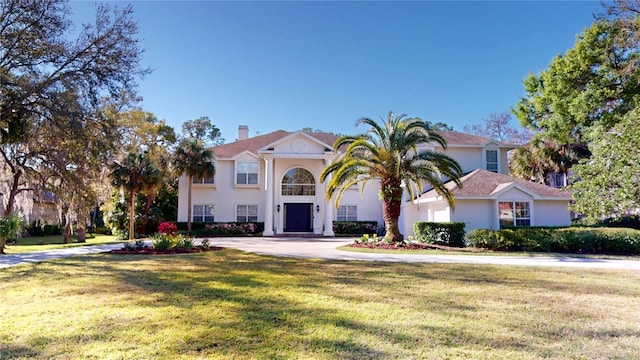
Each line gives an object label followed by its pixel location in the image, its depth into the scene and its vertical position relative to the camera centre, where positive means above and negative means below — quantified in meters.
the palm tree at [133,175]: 23.52 +2.22
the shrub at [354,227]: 28.19 -1.54
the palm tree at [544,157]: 25.58 +3.58
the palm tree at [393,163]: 17.17 +2.14
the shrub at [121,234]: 25.02 -1.76
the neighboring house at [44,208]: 17.02 +0.05
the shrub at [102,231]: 34.70 -2.16
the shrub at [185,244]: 14.38 -1.43
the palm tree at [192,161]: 27.22 +3.56
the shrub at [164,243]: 13.97 -1.34
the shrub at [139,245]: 14.64 -1.49
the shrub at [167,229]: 14.99 -0.86
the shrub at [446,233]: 17.69 -1.31
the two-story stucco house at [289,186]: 27.05 +1.71
